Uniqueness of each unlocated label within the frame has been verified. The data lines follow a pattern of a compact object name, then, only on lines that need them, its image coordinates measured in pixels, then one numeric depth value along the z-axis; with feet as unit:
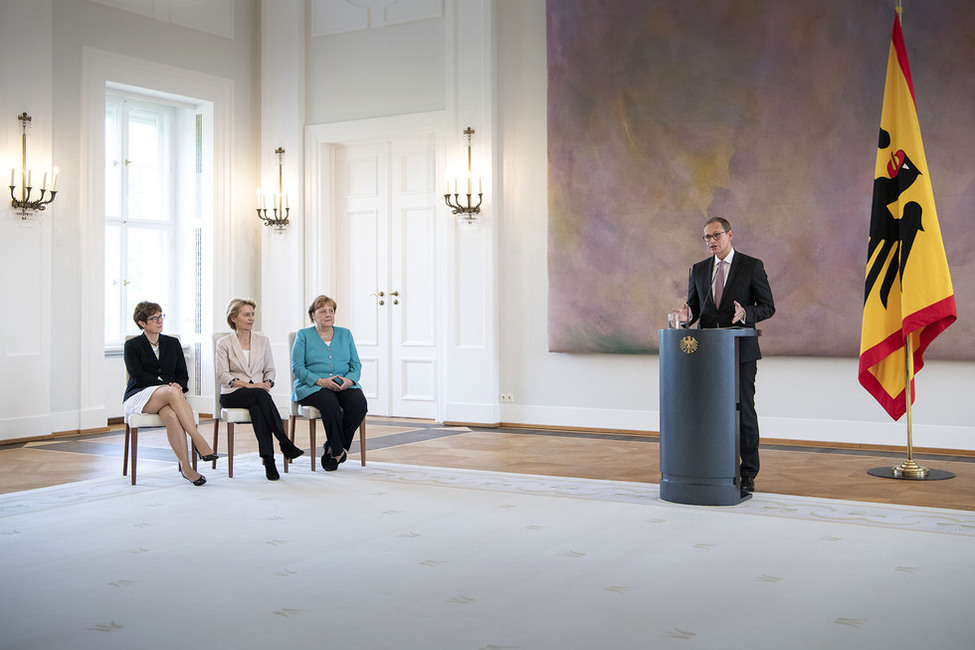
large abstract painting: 21.52
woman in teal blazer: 19.02
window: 29.22
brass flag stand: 18.01
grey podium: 14.99
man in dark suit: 16.11
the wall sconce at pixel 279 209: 30.60
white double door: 29.07
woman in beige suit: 18.35
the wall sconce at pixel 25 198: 24.49
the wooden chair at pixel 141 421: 17.66
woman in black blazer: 17.70
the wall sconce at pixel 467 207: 27.25
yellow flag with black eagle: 18.03
